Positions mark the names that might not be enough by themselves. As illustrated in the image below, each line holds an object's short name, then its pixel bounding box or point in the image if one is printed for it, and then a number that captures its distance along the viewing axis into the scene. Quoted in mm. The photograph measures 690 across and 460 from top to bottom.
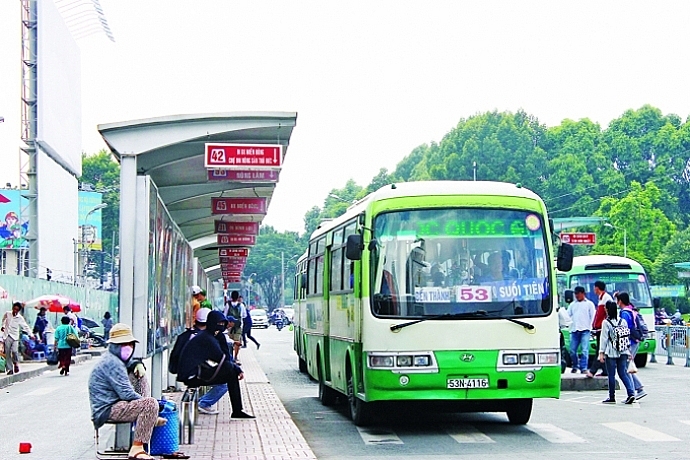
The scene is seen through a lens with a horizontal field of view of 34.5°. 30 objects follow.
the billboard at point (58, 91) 52250
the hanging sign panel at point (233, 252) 34872
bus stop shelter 14367
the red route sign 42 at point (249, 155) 16422
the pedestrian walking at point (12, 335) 27984
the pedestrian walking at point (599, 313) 21359
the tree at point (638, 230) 72312
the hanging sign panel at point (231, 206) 23484
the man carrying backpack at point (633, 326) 18391
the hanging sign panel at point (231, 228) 28672
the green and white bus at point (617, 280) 28953
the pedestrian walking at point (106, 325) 46988
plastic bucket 10695
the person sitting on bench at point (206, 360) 13977
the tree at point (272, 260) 127250
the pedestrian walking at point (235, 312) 26622
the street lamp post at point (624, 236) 67000
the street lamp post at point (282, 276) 120375
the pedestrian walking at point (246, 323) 31700
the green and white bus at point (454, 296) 13586
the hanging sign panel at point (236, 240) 29892
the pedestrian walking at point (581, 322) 22125
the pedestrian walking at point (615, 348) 17641
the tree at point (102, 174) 109250
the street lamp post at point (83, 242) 71838
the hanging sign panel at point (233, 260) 39038
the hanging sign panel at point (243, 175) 17281
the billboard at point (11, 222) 79562
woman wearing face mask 10164
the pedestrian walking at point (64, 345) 29141
